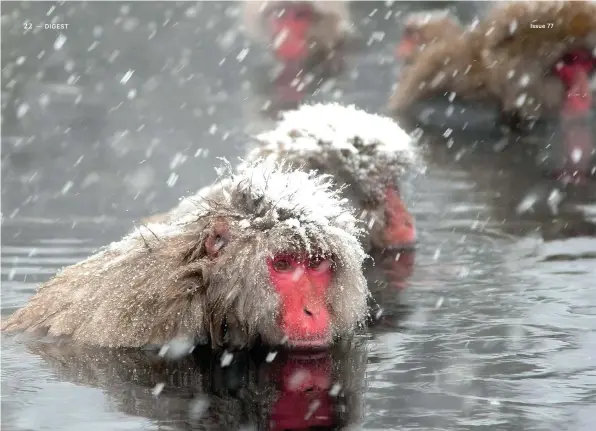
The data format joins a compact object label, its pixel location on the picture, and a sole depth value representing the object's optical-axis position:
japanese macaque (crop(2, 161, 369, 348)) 11.20
